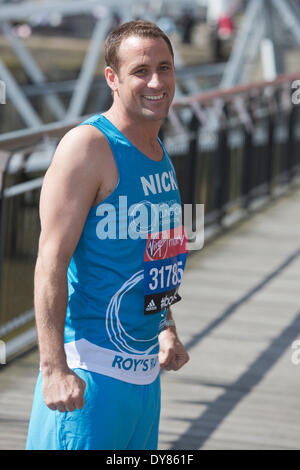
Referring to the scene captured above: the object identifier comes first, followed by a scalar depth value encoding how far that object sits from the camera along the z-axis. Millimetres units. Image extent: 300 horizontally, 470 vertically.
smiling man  5043
